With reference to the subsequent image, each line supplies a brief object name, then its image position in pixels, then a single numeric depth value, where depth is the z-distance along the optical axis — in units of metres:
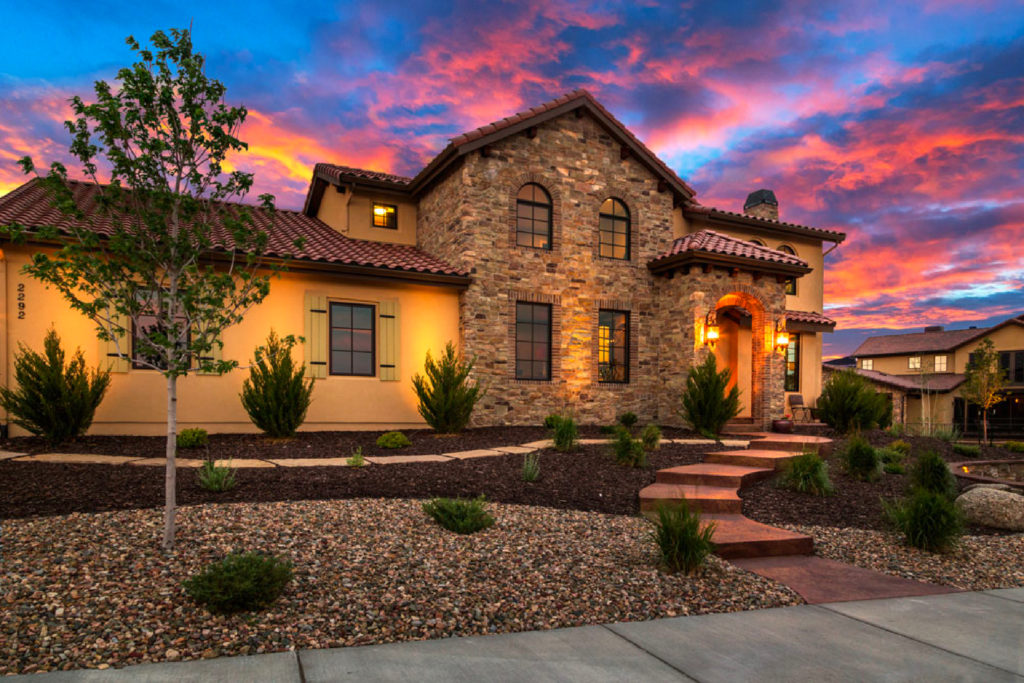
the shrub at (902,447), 10.34
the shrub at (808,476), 6.86
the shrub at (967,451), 11.20
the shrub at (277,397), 9.02
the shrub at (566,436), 8.41
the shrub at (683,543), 3.95
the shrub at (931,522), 4.77
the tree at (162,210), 3.77
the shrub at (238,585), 2.95
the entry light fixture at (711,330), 12.61
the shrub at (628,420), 12.36
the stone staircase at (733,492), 4.74
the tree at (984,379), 17.19
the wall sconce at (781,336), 13.38
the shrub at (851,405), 13.02
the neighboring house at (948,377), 28.70
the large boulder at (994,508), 6.08
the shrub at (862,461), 7.81
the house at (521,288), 11.09
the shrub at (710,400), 11.69
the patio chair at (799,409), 16.47
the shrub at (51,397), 7.93
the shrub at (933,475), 6.52
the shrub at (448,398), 10.35
